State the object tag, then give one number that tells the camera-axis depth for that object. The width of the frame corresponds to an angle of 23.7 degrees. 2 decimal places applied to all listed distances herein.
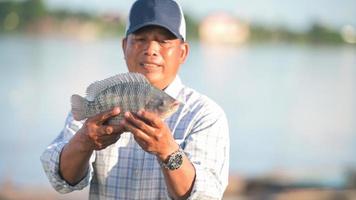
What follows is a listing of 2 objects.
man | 3.01
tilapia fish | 2.75
